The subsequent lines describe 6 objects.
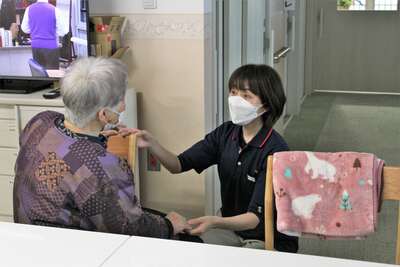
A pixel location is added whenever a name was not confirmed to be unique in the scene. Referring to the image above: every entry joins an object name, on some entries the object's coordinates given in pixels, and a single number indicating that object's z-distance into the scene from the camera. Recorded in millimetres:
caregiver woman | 2109
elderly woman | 1605
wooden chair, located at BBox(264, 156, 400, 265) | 1691
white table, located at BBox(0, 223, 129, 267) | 1435
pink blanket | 1722
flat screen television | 2812
